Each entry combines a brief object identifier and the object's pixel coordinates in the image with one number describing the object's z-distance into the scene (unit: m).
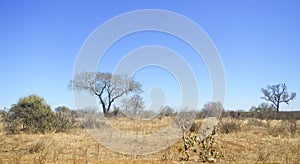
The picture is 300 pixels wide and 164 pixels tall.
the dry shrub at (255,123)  19.91
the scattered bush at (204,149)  8.27
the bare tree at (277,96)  57.59
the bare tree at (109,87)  33.25
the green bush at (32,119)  16.00
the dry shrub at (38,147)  9.87
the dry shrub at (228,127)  15.66
